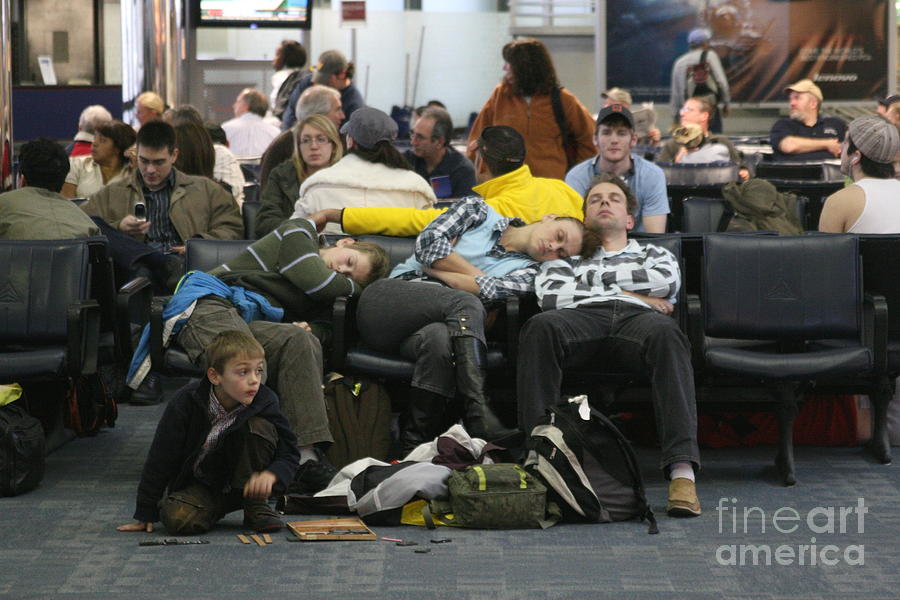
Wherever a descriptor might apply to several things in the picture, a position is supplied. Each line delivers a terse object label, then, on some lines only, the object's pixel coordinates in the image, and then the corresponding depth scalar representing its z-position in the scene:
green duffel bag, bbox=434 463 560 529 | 7.77
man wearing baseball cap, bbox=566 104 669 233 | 11.37
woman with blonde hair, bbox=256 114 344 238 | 11.49
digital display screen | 26.86
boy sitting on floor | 7.64
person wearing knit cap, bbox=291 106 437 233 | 10.81
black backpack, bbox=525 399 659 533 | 7.91
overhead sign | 25.29
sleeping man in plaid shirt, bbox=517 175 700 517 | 8.36
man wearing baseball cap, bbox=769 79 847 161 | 18.17
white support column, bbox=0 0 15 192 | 12.21
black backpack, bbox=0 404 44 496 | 8.39
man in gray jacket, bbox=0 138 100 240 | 10.41
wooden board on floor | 7.57
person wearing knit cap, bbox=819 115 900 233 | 10.02
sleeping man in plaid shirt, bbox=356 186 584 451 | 8.89
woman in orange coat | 13.36
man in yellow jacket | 10.33
